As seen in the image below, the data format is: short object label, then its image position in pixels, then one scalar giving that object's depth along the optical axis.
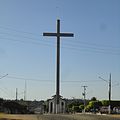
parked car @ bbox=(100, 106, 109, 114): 70.12
